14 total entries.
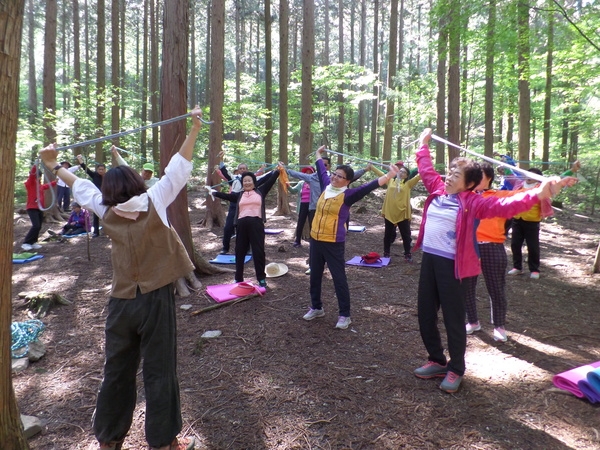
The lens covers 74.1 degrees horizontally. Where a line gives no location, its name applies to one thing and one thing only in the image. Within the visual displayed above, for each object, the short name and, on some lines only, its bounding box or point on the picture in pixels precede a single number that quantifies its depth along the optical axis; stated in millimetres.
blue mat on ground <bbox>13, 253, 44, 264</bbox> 8305
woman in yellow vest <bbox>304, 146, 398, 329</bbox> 4734
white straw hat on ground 7004
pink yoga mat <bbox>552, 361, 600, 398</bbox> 3355
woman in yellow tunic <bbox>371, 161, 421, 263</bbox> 7902
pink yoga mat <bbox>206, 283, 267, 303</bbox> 5700
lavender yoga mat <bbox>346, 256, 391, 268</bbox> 7759
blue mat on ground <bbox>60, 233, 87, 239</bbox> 10747
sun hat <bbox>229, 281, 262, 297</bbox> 5824
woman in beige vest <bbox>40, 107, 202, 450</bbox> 2422
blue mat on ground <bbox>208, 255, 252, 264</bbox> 7944
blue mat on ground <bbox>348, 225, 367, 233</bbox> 11266
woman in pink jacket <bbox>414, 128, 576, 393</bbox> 3283
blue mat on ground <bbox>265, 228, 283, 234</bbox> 10830
